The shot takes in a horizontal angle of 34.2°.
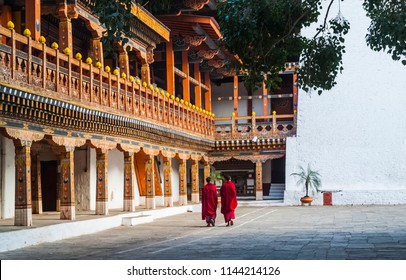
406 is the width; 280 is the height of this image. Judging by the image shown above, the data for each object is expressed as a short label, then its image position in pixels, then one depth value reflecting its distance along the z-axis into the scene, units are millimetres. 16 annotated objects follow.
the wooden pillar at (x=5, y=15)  14720
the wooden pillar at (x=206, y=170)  28152
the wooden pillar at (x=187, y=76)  24297
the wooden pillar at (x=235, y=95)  28422
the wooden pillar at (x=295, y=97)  28333
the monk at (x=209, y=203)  16266
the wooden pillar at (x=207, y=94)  28045
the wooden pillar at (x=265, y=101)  27822
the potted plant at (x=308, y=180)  27155
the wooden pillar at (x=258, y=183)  27797
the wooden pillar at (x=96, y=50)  16625
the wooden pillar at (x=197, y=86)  26238
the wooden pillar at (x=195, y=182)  25797
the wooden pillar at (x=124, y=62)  18328
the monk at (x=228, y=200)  16391
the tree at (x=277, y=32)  8961
